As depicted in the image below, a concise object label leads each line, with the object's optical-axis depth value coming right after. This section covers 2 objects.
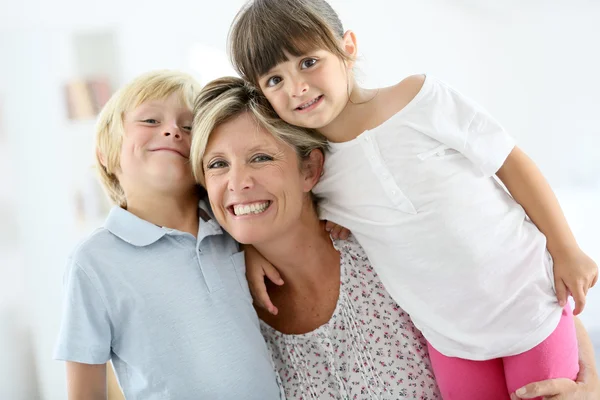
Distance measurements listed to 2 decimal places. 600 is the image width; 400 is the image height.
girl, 1.53
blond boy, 1.53
